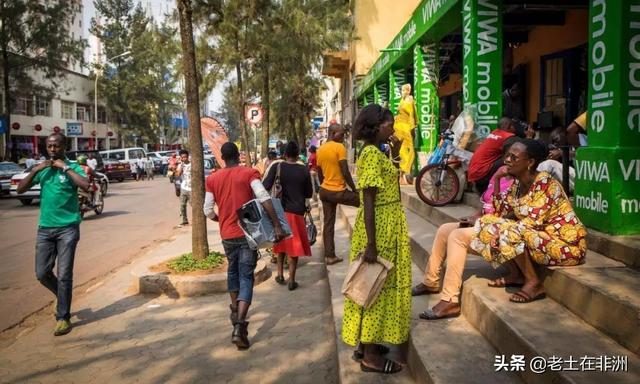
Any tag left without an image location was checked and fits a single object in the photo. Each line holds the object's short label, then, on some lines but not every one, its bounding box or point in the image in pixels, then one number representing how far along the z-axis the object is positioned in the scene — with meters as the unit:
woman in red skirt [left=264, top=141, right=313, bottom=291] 6.34
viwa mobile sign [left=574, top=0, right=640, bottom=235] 3.78
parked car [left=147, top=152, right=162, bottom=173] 39.09
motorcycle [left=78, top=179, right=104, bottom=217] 12.41
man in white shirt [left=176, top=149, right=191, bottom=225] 11.33
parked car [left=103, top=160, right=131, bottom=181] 29.21
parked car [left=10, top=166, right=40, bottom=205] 16.02
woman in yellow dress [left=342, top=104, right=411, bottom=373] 3.32
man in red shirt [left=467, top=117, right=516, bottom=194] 5.70
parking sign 14.67
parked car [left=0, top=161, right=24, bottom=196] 19.39
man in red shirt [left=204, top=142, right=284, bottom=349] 4.59
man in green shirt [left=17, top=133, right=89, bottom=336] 5.02
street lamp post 45.55
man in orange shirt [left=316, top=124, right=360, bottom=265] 6.48
